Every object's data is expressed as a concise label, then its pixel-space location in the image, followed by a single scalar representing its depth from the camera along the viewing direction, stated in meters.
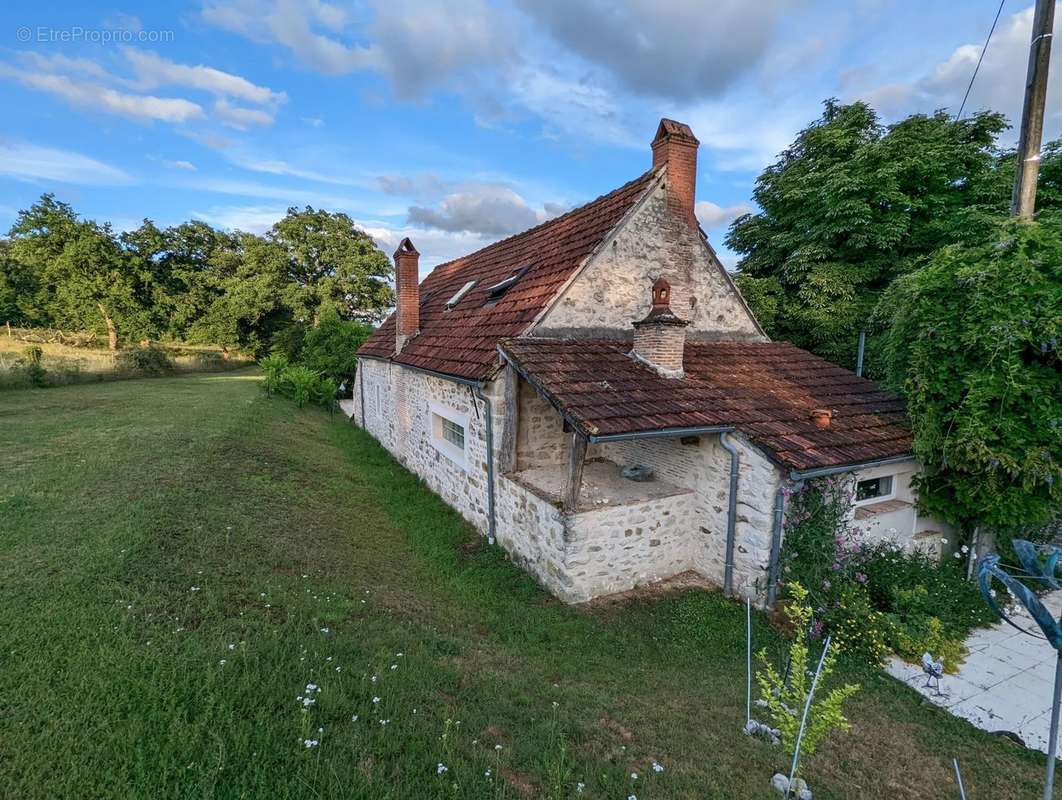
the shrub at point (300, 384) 20.92
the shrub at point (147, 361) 27.08
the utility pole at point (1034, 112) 7.32
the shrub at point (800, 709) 3.23
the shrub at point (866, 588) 5.84
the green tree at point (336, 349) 25.16
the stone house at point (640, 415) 6.58
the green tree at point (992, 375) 6.22
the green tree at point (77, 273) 33.28
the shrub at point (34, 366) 19.61
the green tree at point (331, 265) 37.00
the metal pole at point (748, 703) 4.38
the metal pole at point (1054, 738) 2.57
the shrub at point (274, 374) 21.30
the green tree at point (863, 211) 14.08
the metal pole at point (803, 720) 3.28
